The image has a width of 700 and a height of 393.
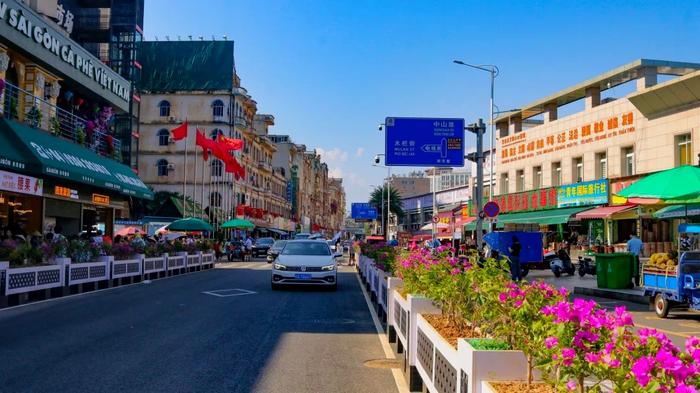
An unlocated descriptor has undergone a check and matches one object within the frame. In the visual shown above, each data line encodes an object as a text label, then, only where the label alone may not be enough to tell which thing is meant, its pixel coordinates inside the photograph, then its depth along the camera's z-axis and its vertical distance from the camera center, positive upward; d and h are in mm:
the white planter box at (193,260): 27984 -1433
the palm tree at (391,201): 97812 +4761
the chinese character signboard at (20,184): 19578 +1450
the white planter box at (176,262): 25100 -1383
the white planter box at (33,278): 13889 -1225
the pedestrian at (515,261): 20700 -940
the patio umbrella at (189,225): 33531 +195
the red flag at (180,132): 43062 +6678
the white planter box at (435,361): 4413 -1050
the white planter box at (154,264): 22188 -1331
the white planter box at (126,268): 19573 -1311
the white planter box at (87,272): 16897 -1261
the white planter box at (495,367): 3752 -810
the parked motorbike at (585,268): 25547 -1404
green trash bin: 18484 -1049
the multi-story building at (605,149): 27500 +4429
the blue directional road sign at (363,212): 92750 +2839
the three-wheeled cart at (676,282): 12523 -1007
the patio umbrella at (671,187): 12492 +989
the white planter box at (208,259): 30266 -1470
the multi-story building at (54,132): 20219 +3726
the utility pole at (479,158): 22453 +2726
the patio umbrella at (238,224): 42656 +374
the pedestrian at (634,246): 20062 -377
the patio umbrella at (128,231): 34844 -167
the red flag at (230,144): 46344 +6336
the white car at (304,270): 17734 -1139
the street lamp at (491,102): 35612 +8345
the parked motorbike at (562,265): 26442 -1350
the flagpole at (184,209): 49862 +1569
